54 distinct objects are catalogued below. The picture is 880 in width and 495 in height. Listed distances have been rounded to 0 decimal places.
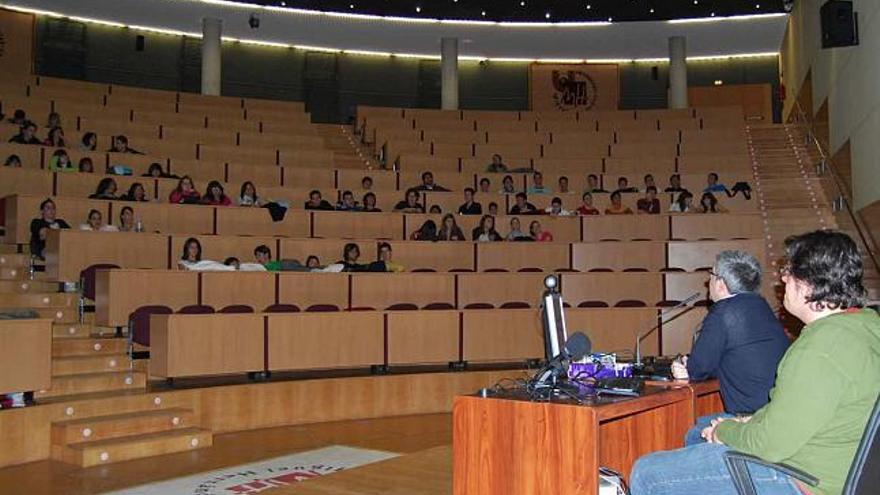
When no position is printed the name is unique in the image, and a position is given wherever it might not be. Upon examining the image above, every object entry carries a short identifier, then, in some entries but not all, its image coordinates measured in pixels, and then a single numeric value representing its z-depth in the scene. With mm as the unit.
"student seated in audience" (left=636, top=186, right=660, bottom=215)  9141
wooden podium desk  2297
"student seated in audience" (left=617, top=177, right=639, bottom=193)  9781
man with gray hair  2504
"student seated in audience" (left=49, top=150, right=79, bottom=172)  8078
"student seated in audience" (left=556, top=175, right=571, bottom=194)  10102
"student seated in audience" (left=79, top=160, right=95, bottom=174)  8219
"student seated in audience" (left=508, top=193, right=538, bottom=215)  9141
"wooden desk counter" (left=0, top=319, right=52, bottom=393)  4602
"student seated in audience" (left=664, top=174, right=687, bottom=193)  9648
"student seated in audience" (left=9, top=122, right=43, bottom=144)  8461
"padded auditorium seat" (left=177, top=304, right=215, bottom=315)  5788
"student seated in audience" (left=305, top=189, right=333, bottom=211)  8578
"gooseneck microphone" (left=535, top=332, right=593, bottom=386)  2602
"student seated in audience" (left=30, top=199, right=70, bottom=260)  6652
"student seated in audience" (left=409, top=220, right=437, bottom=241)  8336
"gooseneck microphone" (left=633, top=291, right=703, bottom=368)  6748
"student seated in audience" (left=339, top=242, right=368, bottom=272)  7453
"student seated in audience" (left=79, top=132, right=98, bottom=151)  8969
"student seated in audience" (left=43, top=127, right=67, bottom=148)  8664
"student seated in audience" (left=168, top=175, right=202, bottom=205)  8008
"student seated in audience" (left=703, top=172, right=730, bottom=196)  9547
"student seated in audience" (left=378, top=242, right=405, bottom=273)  7465
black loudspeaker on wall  6840
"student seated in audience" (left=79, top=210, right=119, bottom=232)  6984
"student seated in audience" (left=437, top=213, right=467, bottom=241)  8352
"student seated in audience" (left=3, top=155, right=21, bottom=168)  7886
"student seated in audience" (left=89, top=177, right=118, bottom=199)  7656
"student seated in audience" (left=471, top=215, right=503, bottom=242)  8482
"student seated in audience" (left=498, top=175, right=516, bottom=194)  9914
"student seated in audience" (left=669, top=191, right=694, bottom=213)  8992
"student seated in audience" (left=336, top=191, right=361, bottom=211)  8750
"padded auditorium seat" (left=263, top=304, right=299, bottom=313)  6191
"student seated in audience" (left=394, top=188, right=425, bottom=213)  8953
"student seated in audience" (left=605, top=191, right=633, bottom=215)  9139
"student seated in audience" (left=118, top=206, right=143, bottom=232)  7215
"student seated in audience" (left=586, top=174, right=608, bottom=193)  9966
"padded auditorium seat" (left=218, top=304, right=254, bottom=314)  6027
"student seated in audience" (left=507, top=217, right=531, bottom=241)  8492
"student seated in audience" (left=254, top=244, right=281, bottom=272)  7098
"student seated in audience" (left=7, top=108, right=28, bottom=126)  9047
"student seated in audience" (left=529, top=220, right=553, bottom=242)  8531
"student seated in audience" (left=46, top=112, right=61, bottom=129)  9164
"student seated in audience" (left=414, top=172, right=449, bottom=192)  9680
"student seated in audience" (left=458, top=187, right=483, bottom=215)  9133
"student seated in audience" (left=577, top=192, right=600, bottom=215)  9062
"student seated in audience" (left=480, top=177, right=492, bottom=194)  9977
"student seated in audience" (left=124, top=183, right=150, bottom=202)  7864
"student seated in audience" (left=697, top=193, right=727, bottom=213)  8797
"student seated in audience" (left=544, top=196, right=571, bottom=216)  9109
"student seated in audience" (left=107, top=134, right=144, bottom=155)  9000
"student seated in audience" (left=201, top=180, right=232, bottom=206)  8055
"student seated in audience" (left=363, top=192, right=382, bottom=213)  8773
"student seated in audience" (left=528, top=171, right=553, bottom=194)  9969
